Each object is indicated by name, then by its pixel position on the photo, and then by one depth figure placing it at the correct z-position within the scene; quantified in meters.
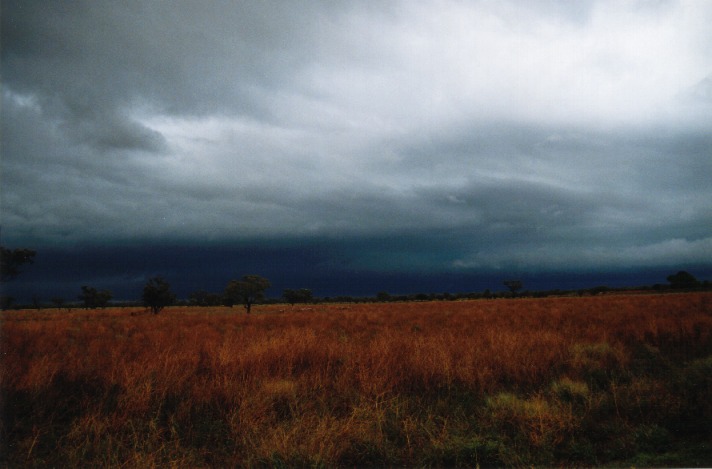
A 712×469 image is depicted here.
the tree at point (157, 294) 34.84
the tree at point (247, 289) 40.03
